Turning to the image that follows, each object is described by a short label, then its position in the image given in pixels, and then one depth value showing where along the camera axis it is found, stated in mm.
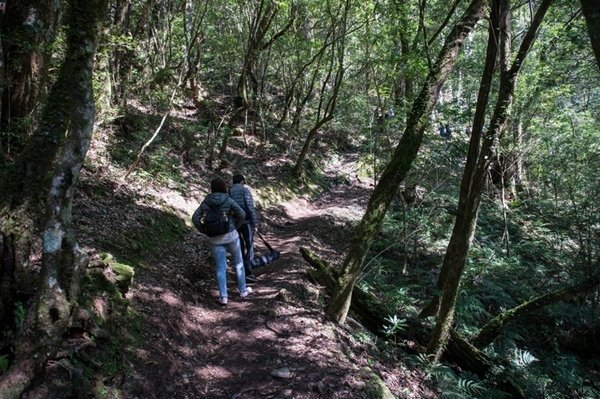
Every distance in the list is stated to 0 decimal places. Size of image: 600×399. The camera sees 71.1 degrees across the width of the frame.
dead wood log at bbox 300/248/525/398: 7242
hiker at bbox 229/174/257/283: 8664
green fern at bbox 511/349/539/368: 7688
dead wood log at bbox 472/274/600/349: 6766
